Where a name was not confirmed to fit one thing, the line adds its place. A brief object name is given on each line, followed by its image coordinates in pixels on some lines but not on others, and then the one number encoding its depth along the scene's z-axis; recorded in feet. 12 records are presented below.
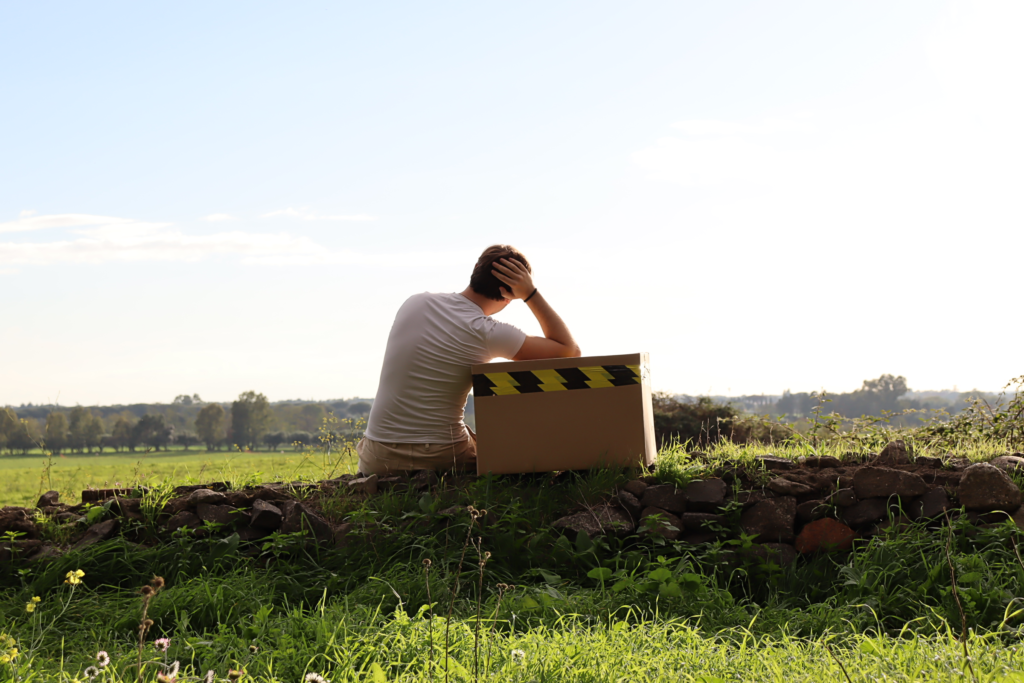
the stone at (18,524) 15.02
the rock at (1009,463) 15.33
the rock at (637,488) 15.29
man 15.84
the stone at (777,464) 16.21
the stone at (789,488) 14.85
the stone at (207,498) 15.29
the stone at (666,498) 14.94
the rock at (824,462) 16.52
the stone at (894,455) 16.48
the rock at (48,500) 16.52
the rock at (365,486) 15.76
